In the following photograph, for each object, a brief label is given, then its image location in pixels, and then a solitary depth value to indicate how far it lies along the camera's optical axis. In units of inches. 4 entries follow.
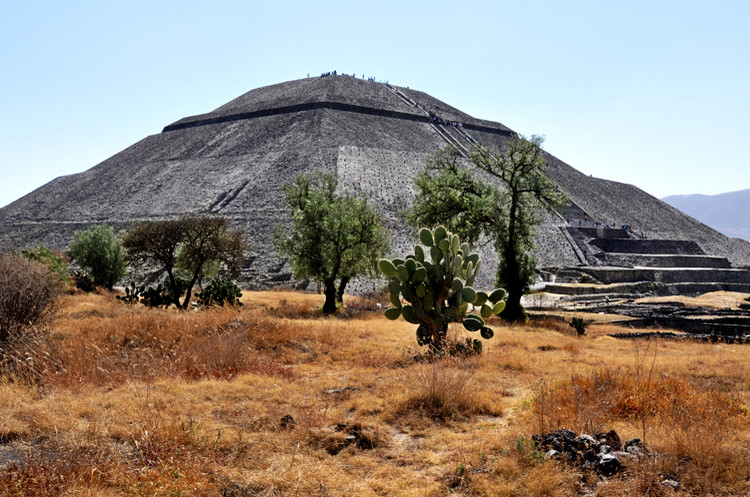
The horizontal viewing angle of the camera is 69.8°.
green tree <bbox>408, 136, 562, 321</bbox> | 949.2
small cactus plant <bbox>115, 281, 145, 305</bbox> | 850.1
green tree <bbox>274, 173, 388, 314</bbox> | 994.7
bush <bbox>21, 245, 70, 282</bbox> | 1025.2
